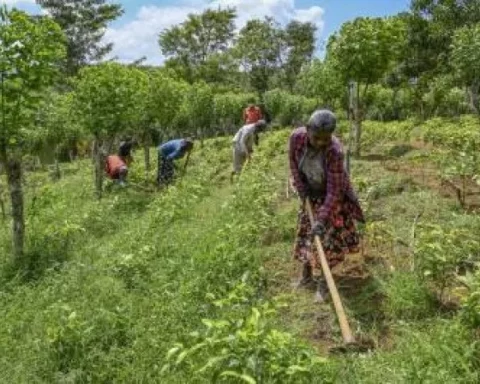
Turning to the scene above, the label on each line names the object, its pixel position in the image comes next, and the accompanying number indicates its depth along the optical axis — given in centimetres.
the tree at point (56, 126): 850
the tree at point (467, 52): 1078
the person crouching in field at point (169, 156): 1277
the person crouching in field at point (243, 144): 1255
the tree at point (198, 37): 4978
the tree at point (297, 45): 4569
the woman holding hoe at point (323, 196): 520
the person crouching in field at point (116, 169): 1370
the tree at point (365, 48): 1202
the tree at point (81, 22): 3669
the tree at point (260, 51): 4381
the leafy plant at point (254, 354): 316
